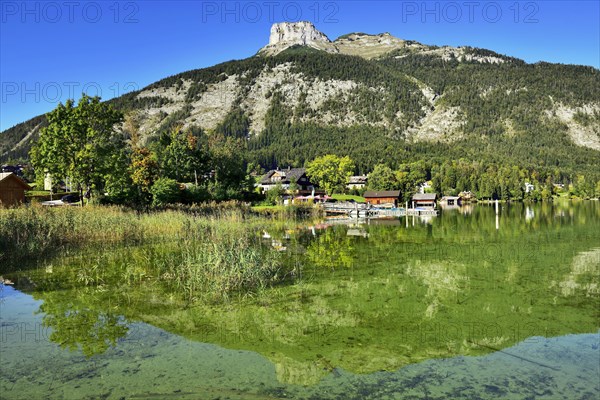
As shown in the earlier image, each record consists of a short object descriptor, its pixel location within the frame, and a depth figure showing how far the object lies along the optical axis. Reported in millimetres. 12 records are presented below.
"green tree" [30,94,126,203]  29000
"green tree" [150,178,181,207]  39562
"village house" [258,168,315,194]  98000
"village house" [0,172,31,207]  33906
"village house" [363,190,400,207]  86781
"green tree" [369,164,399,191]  100562
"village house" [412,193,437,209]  87562
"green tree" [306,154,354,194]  99188
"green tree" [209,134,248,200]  53875
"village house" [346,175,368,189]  126375
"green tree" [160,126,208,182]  49688
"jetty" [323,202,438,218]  59719
